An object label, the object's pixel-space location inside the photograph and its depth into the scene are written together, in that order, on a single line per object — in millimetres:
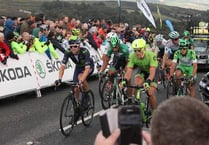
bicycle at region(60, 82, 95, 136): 8477
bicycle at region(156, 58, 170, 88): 15045
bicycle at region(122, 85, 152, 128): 8547
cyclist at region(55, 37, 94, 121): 8875
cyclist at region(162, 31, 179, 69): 12955
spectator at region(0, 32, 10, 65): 11482
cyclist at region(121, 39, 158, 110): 8859
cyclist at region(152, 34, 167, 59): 16688
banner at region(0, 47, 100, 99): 11555
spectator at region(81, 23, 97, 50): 17031
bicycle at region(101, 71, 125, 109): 10648
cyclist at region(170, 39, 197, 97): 10680
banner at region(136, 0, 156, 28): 21406
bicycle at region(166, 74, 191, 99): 10695
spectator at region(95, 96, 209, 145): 1821
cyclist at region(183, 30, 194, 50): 15641
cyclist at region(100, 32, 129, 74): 10658
